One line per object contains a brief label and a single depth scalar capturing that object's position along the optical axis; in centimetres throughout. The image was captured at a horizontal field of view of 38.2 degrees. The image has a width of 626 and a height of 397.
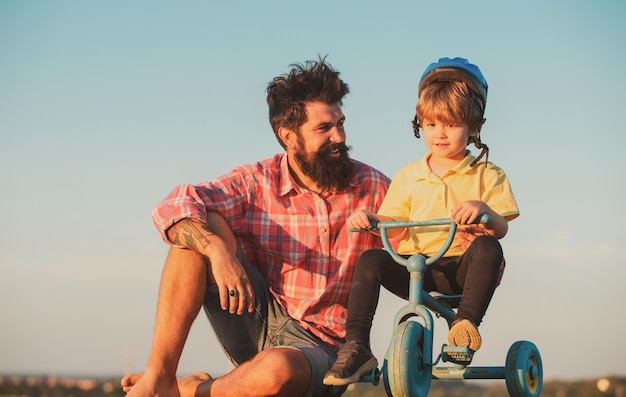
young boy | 460
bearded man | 526
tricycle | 438
